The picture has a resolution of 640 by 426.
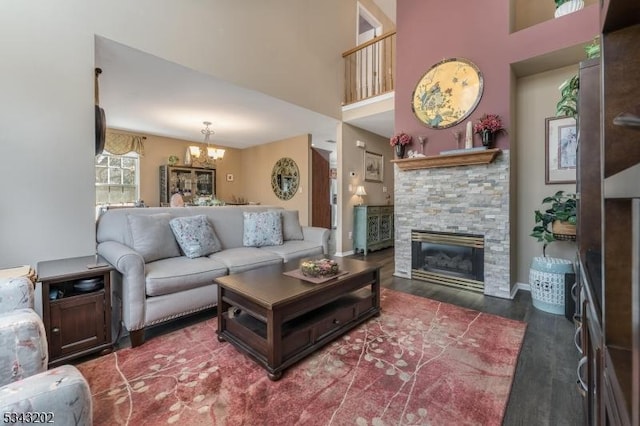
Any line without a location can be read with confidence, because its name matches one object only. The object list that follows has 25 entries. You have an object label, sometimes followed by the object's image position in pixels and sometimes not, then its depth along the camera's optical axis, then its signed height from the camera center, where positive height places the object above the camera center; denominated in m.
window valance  5.58 +1.38
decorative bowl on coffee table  2.05 -0.44
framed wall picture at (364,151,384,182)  5.55 +0.87
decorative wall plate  3.25 +1.42
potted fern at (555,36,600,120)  1.69 +0.80
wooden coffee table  1.64 -0.76
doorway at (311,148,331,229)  6.28 +0.47
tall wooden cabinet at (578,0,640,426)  0.55 -0.03
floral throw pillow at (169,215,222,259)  2.68 -0.25
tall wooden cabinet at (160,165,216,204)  6.26 +0.67
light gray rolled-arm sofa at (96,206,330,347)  1.99 -0.46
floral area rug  1.36 -1.00
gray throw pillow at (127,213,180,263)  2.44 -0.25
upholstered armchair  0.70 -0.50
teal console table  5.16 -0.36
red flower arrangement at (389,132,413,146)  3.68 +0.93
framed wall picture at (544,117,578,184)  2.98 +0.63
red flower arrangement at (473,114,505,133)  2.95 +0.90
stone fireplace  3.03 -0.05
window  5.78 +0.67
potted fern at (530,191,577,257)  2.50 -0.12
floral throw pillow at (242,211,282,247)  3.33 -0.25
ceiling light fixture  5.27 +1.12
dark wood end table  1.71 -0.64
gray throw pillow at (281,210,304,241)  3.71 -0.24
